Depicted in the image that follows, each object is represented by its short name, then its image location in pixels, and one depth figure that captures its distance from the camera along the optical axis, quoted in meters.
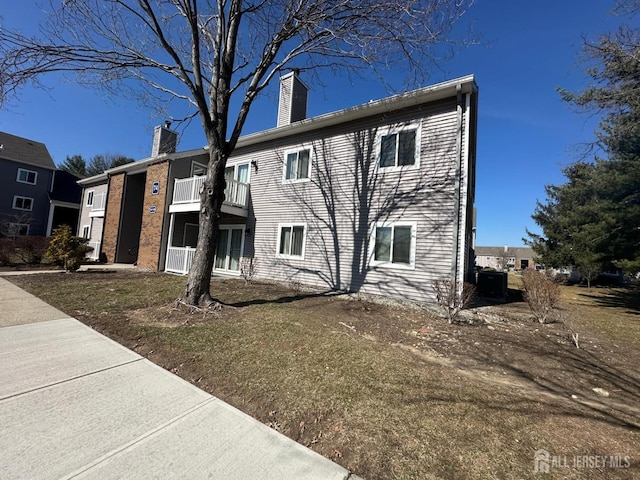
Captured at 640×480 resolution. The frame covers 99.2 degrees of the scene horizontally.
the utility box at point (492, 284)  11.52
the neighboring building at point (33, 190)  25.61
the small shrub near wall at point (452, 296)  6.59
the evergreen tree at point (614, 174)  8.45
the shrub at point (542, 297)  7.17
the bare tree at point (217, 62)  6.29
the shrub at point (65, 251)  11.57
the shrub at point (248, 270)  11.12
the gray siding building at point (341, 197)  8.13
